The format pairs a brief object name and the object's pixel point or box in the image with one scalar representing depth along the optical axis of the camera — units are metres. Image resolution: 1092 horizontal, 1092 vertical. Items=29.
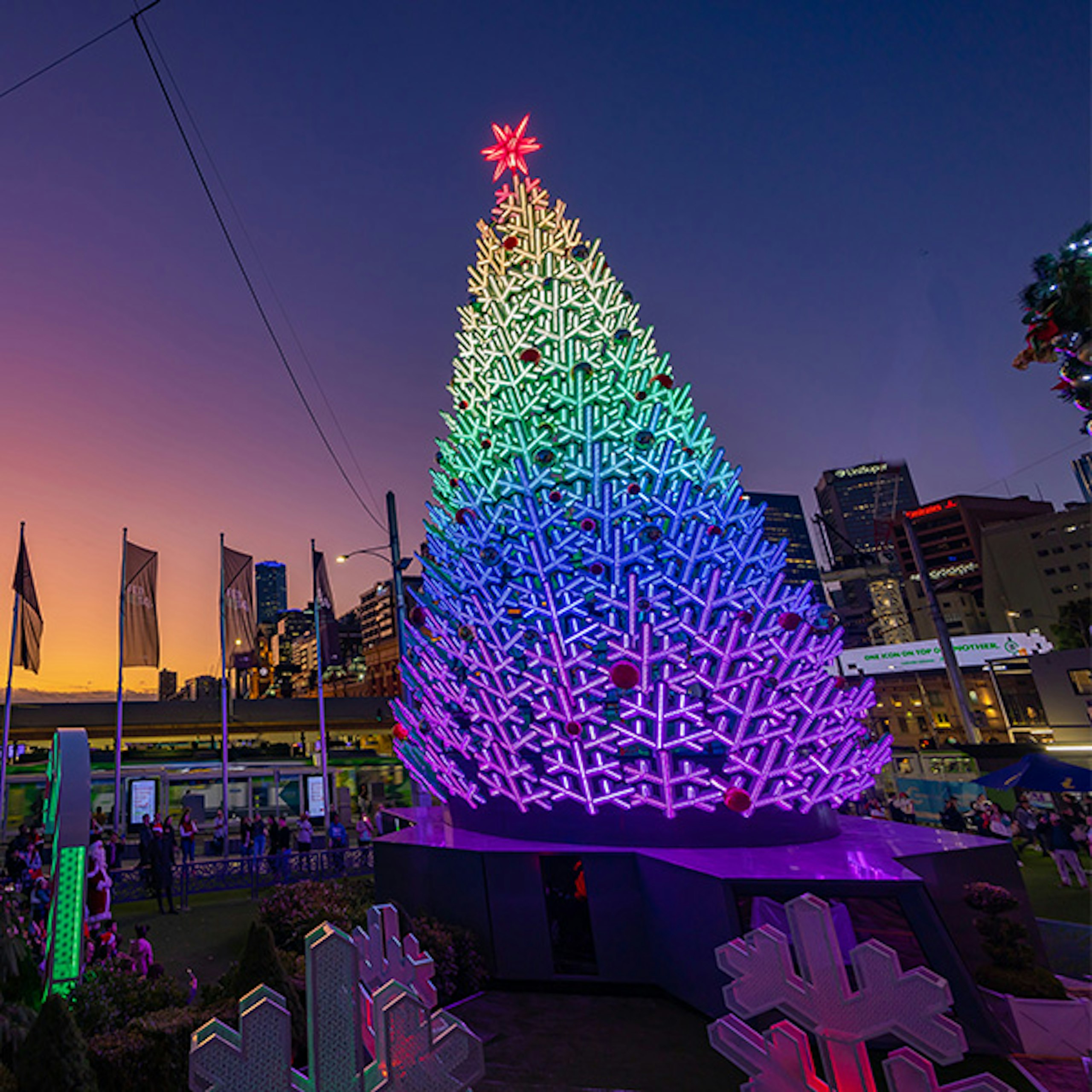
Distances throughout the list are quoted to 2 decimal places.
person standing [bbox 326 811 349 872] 17.45
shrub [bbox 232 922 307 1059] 5.79
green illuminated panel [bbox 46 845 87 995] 6.27
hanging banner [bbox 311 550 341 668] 23.67
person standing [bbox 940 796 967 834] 16.08
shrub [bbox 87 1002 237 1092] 5.07
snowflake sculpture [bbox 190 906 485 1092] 2.56
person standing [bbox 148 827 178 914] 14.30
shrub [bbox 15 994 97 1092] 4.24
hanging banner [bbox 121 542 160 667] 22.53
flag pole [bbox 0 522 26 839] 22.19
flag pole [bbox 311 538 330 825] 23.30
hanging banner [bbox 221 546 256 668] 23.94
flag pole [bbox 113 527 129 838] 22.64
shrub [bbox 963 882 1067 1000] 6.10
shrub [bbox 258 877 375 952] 8.96
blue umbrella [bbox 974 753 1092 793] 12.24
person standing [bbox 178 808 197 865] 17.31
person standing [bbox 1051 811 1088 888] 12.17
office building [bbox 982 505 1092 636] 89.69
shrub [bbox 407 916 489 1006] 7.80
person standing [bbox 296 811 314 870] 18.48
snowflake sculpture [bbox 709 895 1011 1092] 2.79
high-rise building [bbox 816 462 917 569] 111.56
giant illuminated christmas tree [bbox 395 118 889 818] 8.72
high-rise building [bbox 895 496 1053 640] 142.62
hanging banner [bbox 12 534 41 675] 21.97
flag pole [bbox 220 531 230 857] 23.89
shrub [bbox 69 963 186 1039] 5.97
